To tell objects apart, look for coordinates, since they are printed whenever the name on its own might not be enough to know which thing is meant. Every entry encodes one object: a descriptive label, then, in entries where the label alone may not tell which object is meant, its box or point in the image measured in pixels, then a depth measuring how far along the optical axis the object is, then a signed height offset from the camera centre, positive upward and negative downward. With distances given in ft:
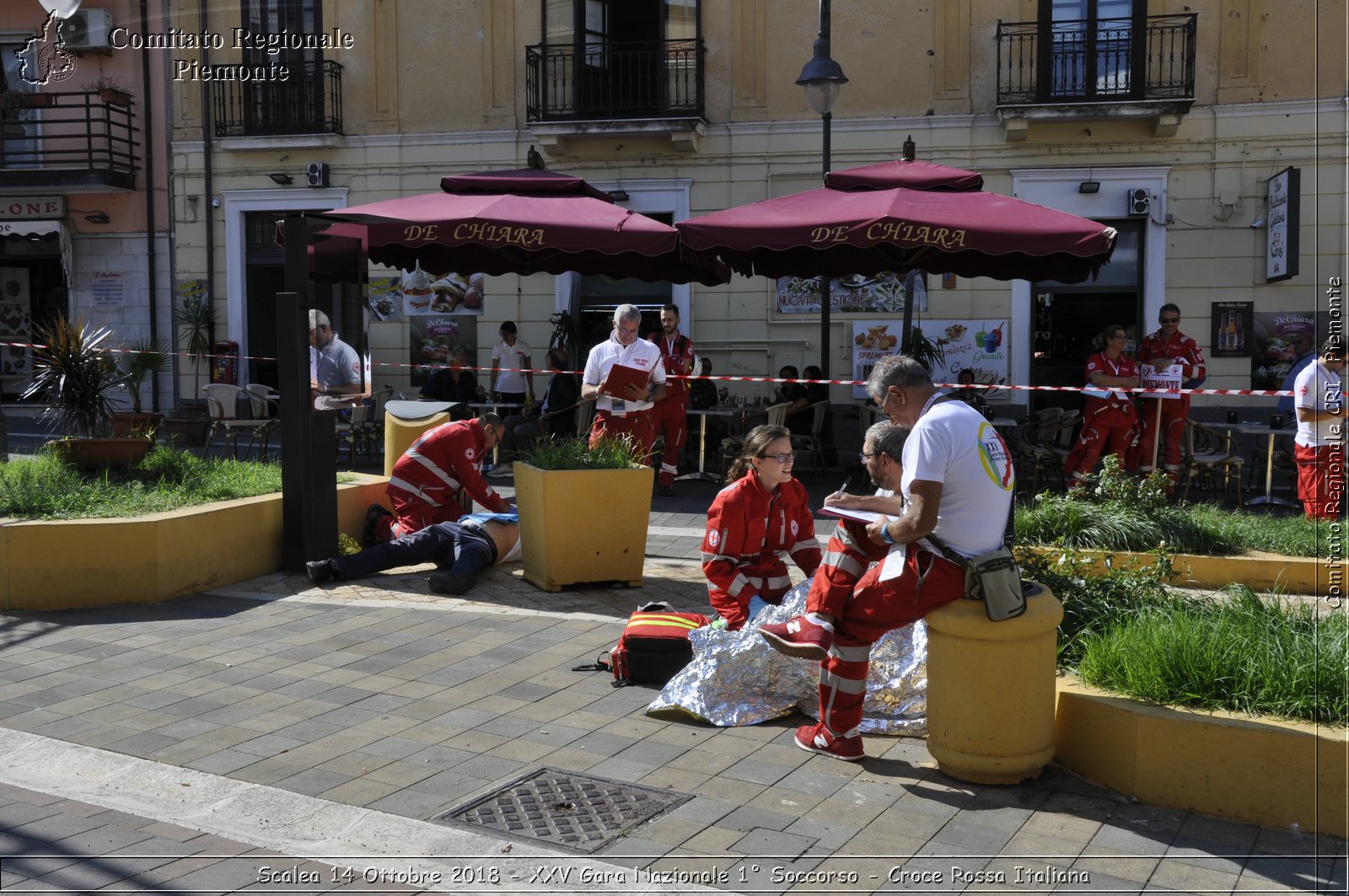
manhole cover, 14.33 -5.41
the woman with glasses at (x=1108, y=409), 38.78 -1.33
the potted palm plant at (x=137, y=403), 30.96 -1.02
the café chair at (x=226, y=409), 46.68 -1.45
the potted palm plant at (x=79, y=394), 29.04 -0.54
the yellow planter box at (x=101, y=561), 24.76 -3.89
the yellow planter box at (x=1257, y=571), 24.82 -4.27
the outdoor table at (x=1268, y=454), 37.58 -2.75
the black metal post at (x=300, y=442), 27.63 -1.60
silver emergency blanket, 18.12 -4.74
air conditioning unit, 66.13 +18.58
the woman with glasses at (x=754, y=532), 20.12 -2.74
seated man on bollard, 15.44 -2.30
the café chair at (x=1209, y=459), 39.01 -2.96
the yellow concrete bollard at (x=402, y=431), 34.04 -1.70
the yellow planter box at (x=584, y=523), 25.79 -3.29
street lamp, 40.88 +9.80
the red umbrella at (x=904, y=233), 32.50 +3.73
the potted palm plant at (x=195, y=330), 62.32 +2.21
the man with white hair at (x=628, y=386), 35.68 -0.36
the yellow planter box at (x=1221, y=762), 13.93 -4.75
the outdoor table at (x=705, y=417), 43.24 -1.81
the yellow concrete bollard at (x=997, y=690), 15.46 -4.15
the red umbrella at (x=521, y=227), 35.63 +4.22
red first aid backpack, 19.67 -4.55
